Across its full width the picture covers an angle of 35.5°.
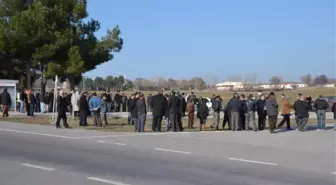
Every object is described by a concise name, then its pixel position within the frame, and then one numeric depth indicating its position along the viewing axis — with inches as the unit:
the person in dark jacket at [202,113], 914.1
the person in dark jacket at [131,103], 898.0
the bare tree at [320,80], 6455.2
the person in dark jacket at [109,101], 1399.1
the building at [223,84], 6362.2
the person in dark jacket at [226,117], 946.8
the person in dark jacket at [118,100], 1533.0
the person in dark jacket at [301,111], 904.9
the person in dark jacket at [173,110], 869.2
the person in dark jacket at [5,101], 1187.9
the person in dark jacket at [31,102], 1253.1
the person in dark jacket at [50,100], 1428.4
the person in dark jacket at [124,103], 1543.1
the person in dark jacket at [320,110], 948.6
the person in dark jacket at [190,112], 961.5
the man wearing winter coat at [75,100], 1117.5
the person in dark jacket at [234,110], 911.5
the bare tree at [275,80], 5718.0
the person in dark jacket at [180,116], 883.6
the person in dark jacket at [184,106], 1004.4
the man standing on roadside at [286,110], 955.3
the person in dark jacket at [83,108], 967.0
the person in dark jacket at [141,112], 852.0
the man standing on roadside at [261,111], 932.0
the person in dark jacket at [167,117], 889.3
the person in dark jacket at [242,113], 920.9
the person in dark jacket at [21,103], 1445.0
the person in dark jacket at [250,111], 908.6
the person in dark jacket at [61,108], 906.7
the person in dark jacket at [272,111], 858.8
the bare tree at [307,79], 6603.4
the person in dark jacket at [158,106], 863.7
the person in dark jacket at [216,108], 941.2
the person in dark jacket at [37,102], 1422.0
